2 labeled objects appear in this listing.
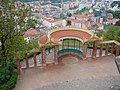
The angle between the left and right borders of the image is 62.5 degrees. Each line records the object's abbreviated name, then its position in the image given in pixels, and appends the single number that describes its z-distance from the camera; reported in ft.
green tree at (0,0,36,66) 26.98
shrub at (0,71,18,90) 25.82
